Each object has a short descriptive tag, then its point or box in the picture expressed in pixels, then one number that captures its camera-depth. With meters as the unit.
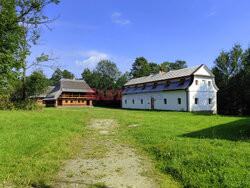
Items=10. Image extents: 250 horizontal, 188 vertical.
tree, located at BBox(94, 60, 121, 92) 55.28
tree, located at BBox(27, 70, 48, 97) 21.38
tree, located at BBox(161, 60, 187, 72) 65.44
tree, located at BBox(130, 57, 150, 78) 55.42
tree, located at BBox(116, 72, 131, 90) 50.89
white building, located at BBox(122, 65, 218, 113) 23.77
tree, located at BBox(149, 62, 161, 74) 60.36
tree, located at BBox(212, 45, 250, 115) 28.73
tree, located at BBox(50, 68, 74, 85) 89.08
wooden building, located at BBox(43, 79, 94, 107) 37.78
